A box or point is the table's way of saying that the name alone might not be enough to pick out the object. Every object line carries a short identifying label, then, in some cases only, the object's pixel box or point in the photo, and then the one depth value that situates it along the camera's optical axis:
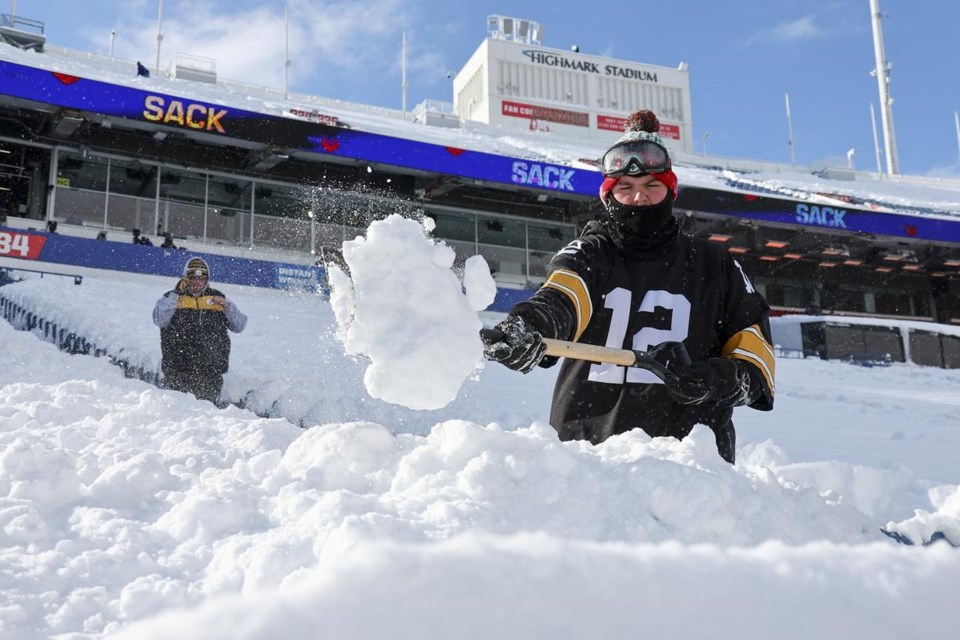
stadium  15.74
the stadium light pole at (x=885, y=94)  35.72
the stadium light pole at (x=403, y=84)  40.10
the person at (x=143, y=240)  15.70
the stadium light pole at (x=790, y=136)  43.06
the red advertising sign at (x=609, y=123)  38.03
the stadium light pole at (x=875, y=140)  43.58
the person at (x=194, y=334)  6.02
